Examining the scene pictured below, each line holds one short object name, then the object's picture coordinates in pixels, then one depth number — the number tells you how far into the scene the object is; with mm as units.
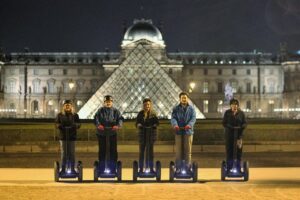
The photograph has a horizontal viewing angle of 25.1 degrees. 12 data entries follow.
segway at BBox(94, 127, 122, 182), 13969
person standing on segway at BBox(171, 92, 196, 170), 14148
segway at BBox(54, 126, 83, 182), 14188
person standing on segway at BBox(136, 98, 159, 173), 13938
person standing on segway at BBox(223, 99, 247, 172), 14391
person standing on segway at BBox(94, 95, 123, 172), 13961
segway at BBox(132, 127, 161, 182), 14039
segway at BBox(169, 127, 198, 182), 14133
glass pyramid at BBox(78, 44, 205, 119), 54594
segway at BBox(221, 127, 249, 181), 14328
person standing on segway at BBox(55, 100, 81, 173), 14320
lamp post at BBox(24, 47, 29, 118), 105175
